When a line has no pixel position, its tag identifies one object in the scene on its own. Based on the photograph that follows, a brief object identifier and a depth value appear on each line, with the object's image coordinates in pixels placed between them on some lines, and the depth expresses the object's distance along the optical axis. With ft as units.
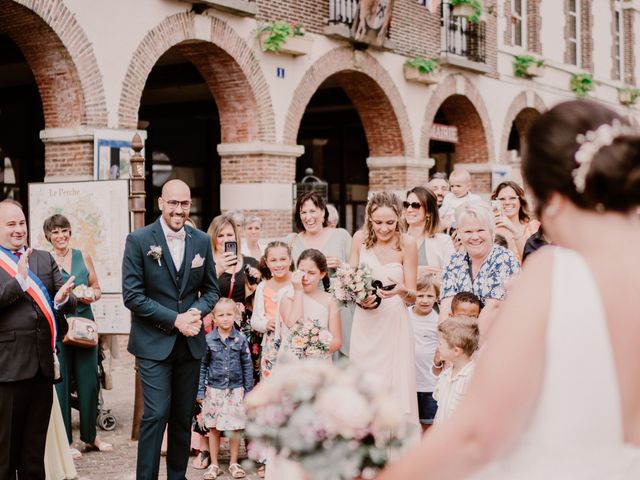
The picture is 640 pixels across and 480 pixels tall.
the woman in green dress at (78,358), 22.27
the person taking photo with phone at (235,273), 22.79
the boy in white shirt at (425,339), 19.95
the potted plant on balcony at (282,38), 40.24
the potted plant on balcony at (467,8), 52.90
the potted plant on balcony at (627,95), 79.61
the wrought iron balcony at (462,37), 54.90
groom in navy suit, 17.44
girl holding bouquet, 18.67
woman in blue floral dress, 16.58
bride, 5.45
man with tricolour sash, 16.33
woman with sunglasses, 22.16
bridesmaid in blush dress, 18.92
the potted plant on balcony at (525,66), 63.00
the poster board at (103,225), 24.29
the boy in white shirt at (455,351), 14.78
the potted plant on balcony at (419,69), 50.34
